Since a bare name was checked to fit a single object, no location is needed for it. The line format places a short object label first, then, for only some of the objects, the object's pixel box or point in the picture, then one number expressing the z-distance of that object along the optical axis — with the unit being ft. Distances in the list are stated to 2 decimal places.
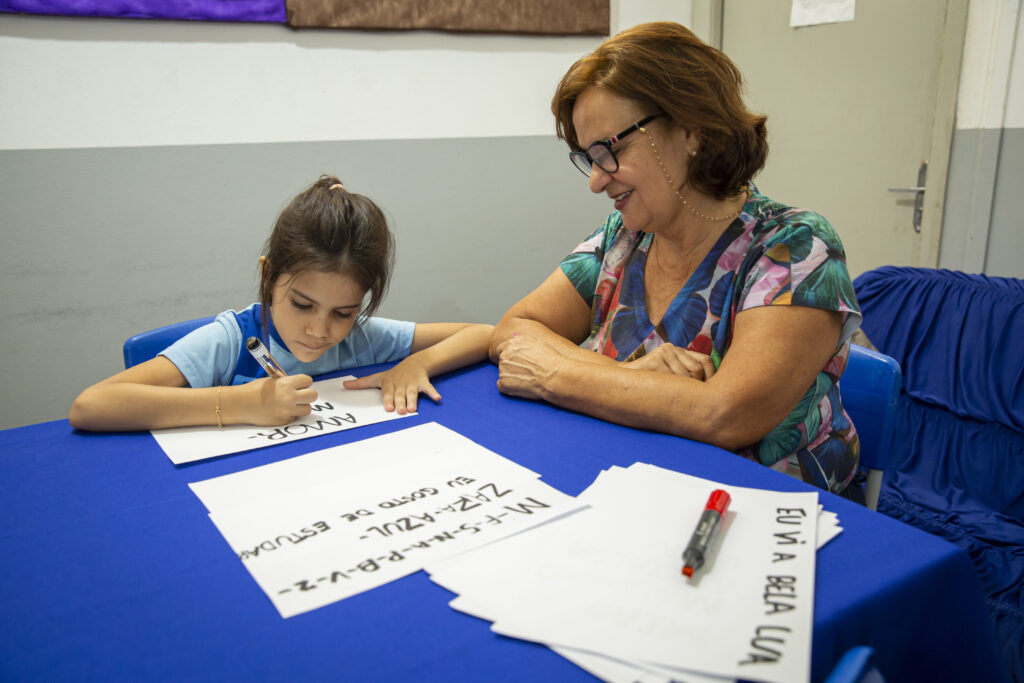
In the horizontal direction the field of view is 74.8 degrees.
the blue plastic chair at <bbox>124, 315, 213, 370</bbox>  5.02
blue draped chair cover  5.46
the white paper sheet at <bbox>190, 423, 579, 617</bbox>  2.26
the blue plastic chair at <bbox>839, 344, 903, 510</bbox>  4.25
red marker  2.15
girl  3.67
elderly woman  3.48
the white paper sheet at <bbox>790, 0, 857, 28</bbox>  9.41
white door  8.63
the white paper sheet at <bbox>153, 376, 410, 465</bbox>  3.37
